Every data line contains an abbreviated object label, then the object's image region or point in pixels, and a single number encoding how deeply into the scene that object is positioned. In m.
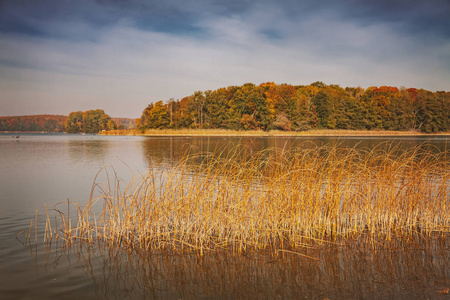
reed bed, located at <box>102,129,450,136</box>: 67.81
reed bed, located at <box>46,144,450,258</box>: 5.89
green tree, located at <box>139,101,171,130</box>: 83.31
